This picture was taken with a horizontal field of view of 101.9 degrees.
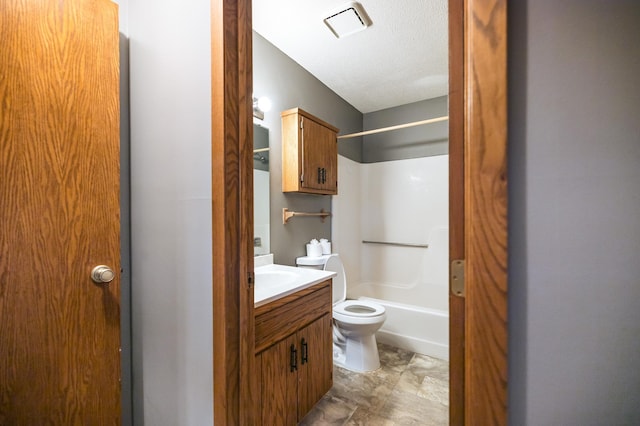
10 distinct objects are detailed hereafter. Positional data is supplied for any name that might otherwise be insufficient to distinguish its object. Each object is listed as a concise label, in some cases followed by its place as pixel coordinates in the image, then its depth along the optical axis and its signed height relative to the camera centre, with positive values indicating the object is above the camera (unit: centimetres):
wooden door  83 +1
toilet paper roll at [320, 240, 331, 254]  235 -31
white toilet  197 -85
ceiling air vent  160 +126
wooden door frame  45 +1
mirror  189 +17
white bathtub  226 -108
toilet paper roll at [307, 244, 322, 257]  228 -33
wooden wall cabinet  204 +49
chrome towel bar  289 -37
